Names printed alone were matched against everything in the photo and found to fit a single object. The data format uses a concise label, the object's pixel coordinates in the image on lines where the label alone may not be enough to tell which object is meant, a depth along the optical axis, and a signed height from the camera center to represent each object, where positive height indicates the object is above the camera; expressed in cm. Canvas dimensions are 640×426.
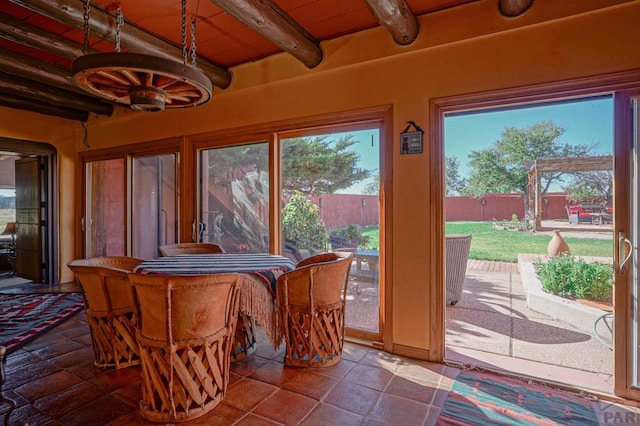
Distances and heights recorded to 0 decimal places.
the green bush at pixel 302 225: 347 -14
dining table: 227 -44
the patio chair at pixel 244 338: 268 -105
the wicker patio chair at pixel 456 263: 382 -61
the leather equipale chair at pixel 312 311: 243 -75
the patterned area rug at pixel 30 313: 309 -114
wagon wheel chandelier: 161 +73
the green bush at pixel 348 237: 324 -26
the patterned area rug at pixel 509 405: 193 -121
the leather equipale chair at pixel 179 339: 178 -71
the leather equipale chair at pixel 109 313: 233 -73
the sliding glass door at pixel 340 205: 313 +6
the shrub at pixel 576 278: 321 -69
